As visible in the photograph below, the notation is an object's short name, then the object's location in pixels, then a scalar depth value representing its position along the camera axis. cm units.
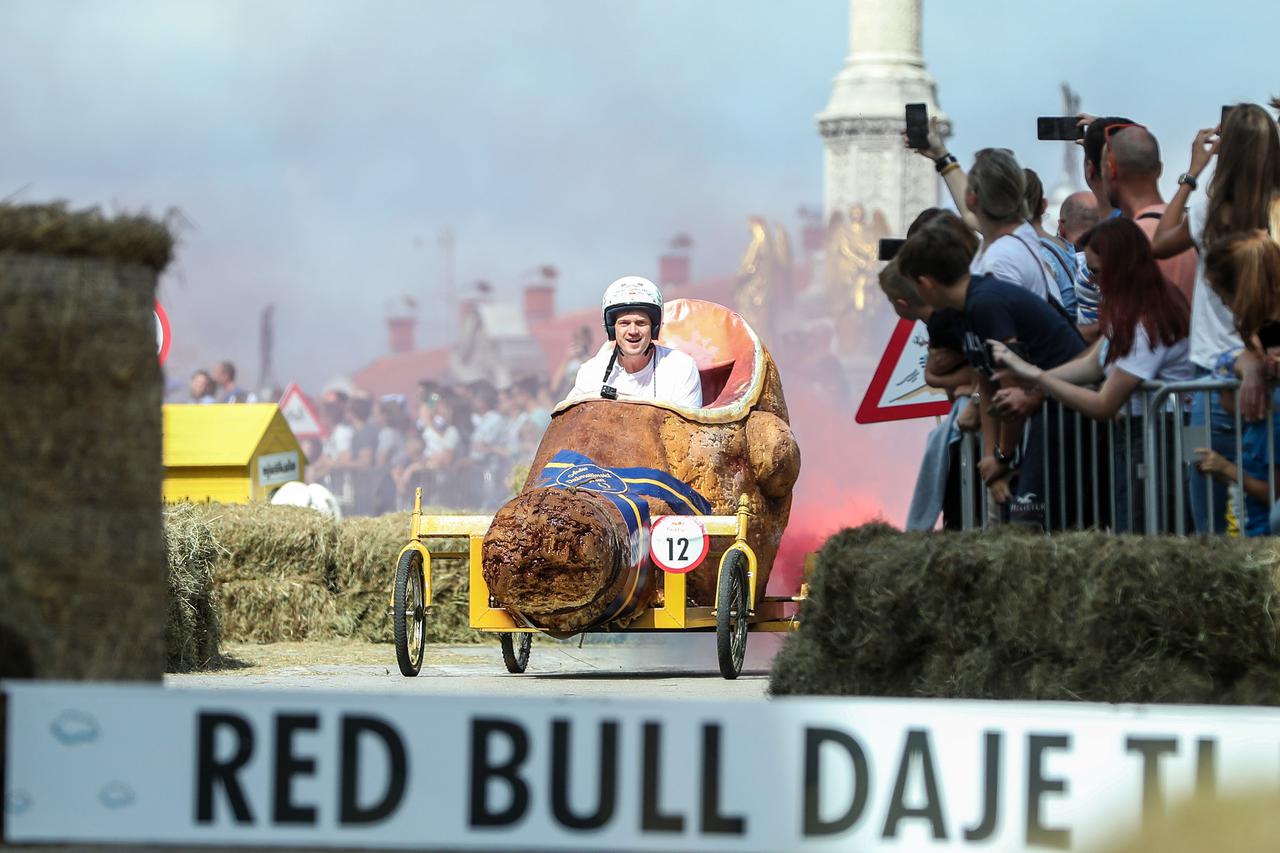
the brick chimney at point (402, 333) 8162
